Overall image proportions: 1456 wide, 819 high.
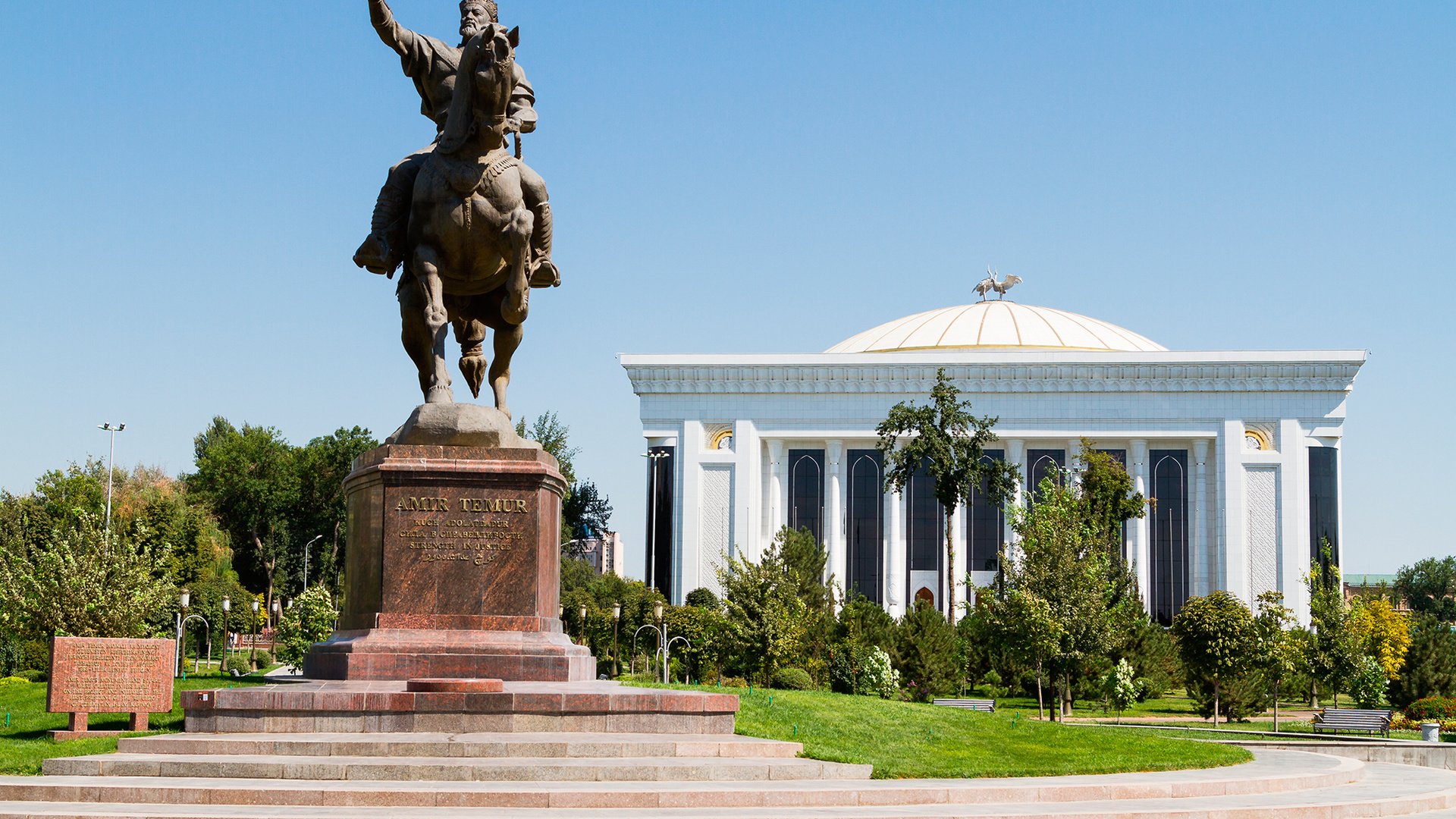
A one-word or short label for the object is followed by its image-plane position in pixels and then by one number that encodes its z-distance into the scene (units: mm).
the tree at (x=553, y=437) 89125
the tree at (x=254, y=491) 79875
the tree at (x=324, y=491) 80188
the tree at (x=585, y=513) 95375
